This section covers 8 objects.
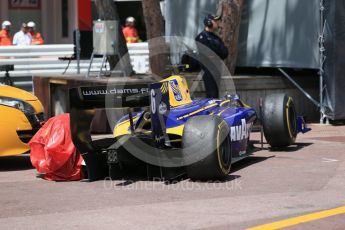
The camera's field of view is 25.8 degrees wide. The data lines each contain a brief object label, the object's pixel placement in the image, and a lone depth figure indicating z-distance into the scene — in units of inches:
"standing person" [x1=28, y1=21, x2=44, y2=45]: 880.2
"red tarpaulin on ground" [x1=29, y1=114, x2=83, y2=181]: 355.9
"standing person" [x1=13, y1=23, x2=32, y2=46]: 856.3
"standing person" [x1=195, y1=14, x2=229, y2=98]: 510.0
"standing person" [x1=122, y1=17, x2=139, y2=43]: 922.1
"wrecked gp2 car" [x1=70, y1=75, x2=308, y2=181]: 334.0
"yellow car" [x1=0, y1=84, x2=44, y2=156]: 381.4
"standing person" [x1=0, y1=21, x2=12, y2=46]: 842.3
